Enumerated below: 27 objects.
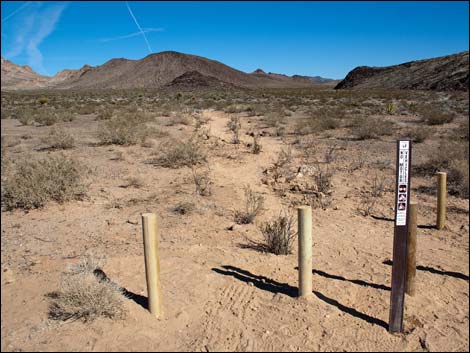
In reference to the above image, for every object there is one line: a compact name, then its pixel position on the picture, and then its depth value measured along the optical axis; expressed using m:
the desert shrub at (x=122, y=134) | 12.98
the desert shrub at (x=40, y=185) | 6.82
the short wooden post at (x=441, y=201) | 5.76
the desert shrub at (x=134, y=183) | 8.40
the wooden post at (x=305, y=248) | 3.88
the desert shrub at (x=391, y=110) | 18.22
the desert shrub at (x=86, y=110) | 24.53
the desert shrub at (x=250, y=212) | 6.43
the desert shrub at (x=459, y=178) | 7.55
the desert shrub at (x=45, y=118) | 18.00
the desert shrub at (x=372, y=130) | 14.03
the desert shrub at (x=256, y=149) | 11.89
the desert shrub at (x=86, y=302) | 3.78
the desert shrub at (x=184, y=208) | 6.79
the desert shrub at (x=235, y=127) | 13.60
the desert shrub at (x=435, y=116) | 16.05
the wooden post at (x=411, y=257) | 4.08
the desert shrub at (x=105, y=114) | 20.98
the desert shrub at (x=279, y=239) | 5.29
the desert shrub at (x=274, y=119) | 18.87
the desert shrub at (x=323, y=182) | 8.00
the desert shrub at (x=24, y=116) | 17.72
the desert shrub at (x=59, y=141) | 12.27
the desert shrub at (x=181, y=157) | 10.26
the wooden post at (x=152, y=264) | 3.60
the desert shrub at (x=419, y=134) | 13.11
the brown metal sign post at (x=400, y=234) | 3.28
